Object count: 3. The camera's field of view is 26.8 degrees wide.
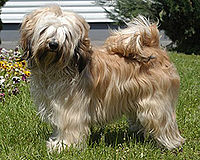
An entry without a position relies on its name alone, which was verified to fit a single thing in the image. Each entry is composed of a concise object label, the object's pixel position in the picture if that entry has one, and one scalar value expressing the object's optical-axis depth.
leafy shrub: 10.98
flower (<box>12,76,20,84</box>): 6.04
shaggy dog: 3.65
